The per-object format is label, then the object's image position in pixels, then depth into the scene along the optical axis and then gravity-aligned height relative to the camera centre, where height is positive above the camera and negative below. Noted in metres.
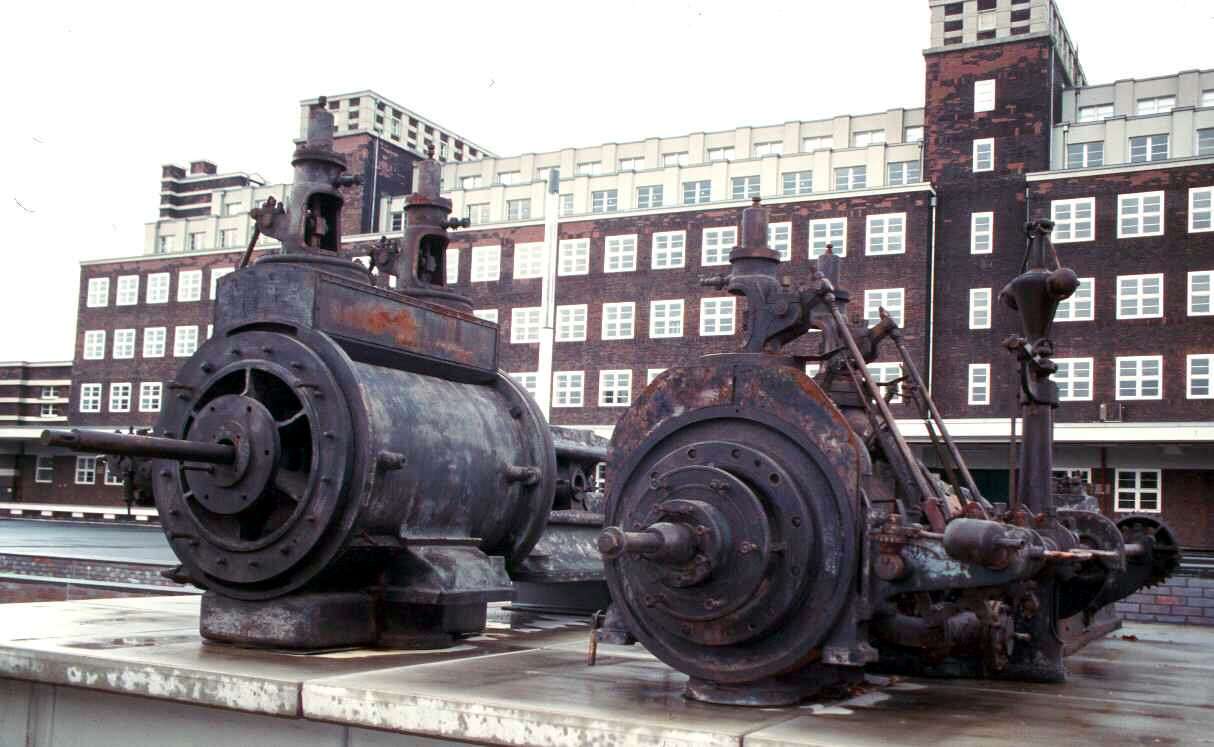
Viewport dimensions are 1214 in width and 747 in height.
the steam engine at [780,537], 6.13 -0.19
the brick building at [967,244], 41.03 +8.92
